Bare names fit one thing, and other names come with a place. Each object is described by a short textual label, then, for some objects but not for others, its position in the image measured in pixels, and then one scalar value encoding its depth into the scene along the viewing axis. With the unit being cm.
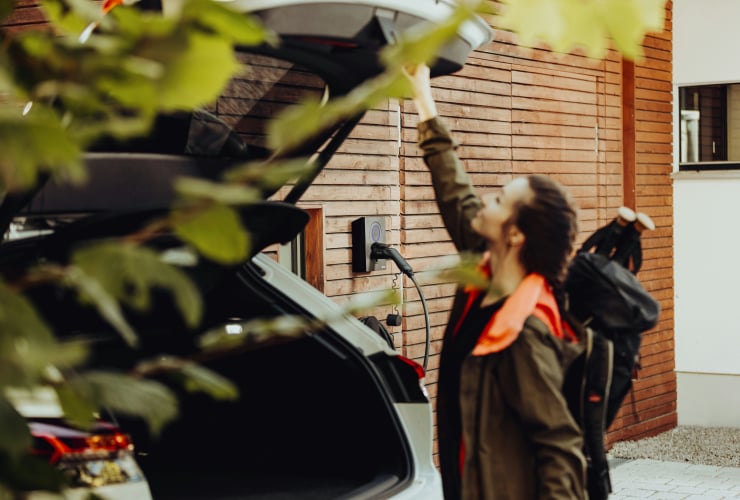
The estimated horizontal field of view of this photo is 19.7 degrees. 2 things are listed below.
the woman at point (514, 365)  576
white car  570
